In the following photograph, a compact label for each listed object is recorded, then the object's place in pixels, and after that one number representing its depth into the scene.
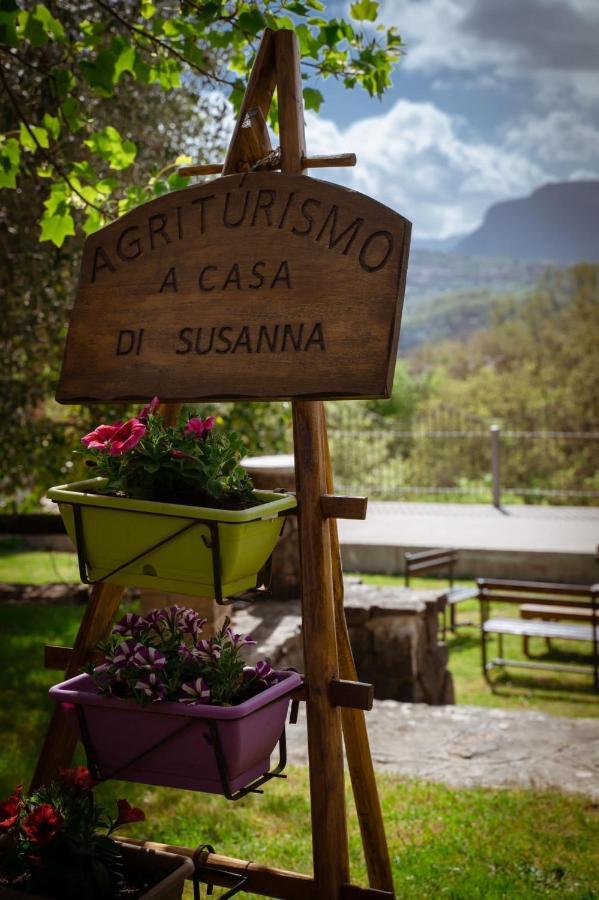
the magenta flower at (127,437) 1.95
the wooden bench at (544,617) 7.05
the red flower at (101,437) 2.00
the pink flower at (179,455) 1.96
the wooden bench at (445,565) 8.18
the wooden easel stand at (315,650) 2.12
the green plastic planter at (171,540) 1.91
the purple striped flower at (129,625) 2.11
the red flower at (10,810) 2.05
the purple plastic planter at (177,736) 1.91
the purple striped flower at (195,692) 1.93
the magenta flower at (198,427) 2.01
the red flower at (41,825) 1.96
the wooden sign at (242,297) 1.99
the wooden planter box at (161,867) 2.02
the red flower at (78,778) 2.11
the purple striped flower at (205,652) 2.00
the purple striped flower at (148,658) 1.96
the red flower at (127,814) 2.07
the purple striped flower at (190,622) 2.12
